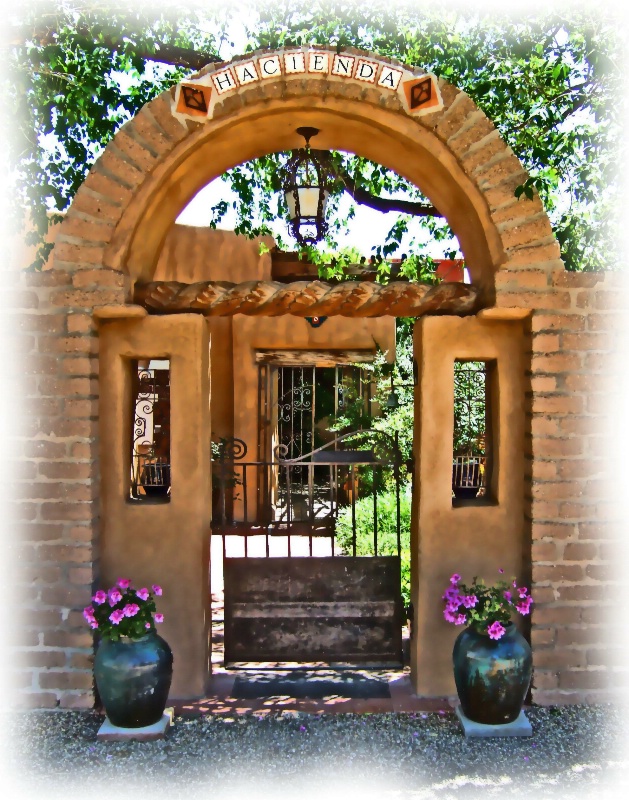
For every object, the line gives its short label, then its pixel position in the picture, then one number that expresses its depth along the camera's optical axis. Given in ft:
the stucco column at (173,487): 13.47
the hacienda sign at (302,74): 12.68
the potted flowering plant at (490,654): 12.00
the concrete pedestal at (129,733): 12.00
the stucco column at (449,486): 13.47
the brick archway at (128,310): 12.82
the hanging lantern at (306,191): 16.16
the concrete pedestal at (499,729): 12.03
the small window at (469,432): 20.49
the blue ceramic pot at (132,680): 11.94
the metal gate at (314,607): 14.89
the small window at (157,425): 22.80
